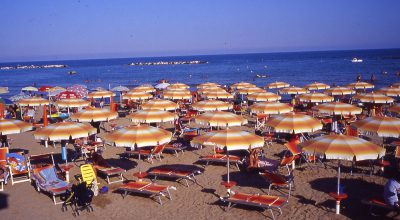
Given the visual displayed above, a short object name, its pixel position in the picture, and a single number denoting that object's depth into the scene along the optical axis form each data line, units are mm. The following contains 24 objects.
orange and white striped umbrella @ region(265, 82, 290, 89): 26073
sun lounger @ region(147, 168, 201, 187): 10094
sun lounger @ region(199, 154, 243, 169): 11602
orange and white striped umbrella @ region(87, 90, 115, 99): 22172
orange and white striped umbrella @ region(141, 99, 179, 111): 15540
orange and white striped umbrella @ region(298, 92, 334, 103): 17734
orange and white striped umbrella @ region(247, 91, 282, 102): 17781
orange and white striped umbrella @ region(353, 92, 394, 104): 17062
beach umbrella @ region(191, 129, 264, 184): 8445
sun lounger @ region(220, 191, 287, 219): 7797
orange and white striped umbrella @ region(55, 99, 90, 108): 18220
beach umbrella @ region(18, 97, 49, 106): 18750
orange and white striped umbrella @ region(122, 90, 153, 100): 21141
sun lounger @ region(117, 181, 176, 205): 8867
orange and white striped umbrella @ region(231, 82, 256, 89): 25966
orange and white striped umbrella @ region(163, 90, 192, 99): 20516
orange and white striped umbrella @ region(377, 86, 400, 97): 20328
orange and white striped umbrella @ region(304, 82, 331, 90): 24744
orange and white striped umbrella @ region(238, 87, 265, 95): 22844
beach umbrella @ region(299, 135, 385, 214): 7355
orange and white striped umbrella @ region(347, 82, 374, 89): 25469
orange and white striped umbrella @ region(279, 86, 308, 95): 22484
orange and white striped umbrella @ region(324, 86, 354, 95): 21373
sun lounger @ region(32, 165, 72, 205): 9094
